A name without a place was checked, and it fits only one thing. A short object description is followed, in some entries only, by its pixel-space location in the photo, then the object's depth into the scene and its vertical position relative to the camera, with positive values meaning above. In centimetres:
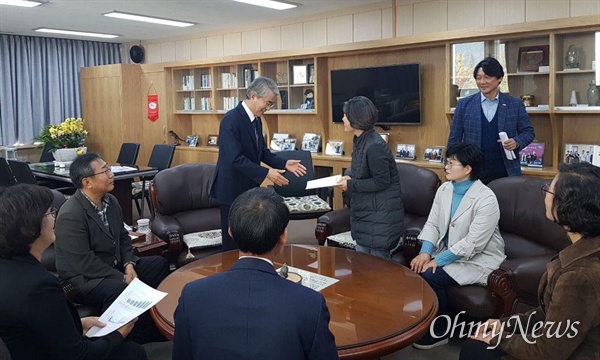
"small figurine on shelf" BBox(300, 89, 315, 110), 681 +46
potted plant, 605 +2
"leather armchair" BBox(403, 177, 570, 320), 273 -70
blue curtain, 848 +100
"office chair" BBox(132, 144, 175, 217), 629 -32
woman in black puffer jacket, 305 -30
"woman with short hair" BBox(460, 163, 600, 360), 162 -49
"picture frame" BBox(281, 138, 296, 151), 716 -11
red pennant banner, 864 +52
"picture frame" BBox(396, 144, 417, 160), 596 -21
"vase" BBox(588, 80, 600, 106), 452 +29
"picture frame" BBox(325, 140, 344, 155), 661 -15
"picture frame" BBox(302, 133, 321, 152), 688 -9
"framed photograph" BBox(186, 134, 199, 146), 845 -3
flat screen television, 579 +52
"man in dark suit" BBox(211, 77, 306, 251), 332 -9
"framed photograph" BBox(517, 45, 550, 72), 473 +66
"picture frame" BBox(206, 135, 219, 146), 827 -4
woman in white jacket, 292 -60
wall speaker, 938 +153
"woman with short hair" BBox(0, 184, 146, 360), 167 -48
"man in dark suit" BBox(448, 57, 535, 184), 367 +5
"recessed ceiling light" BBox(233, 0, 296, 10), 606 +157
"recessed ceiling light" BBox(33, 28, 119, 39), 802 +170
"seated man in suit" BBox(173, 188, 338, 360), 125 -44
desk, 551 -41
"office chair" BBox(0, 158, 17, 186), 583 -36
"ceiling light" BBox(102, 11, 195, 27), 670 +163
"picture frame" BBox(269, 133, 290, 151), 725 -7
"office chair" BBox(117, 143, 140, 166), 699 -20
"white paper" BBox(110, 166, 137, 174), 554 -31
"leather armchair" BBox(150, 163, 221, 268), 410 -48
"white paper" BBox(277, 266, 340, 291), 237 -67
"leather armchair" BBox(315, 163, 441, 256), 391 -53
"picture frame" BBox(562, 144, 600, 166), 458 -20
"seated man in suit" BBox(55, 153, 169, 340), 275 -54
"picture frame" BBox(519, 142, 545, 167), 491 -23
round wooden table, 188 -69
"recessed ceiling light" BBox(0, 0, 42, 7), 588 +157
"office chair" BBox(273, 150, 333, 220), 470 -58
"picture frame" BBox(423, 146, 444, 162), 568 -23
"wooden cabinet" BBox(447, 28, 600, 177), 457 +47
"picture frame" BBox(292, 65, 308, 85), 681 +79
